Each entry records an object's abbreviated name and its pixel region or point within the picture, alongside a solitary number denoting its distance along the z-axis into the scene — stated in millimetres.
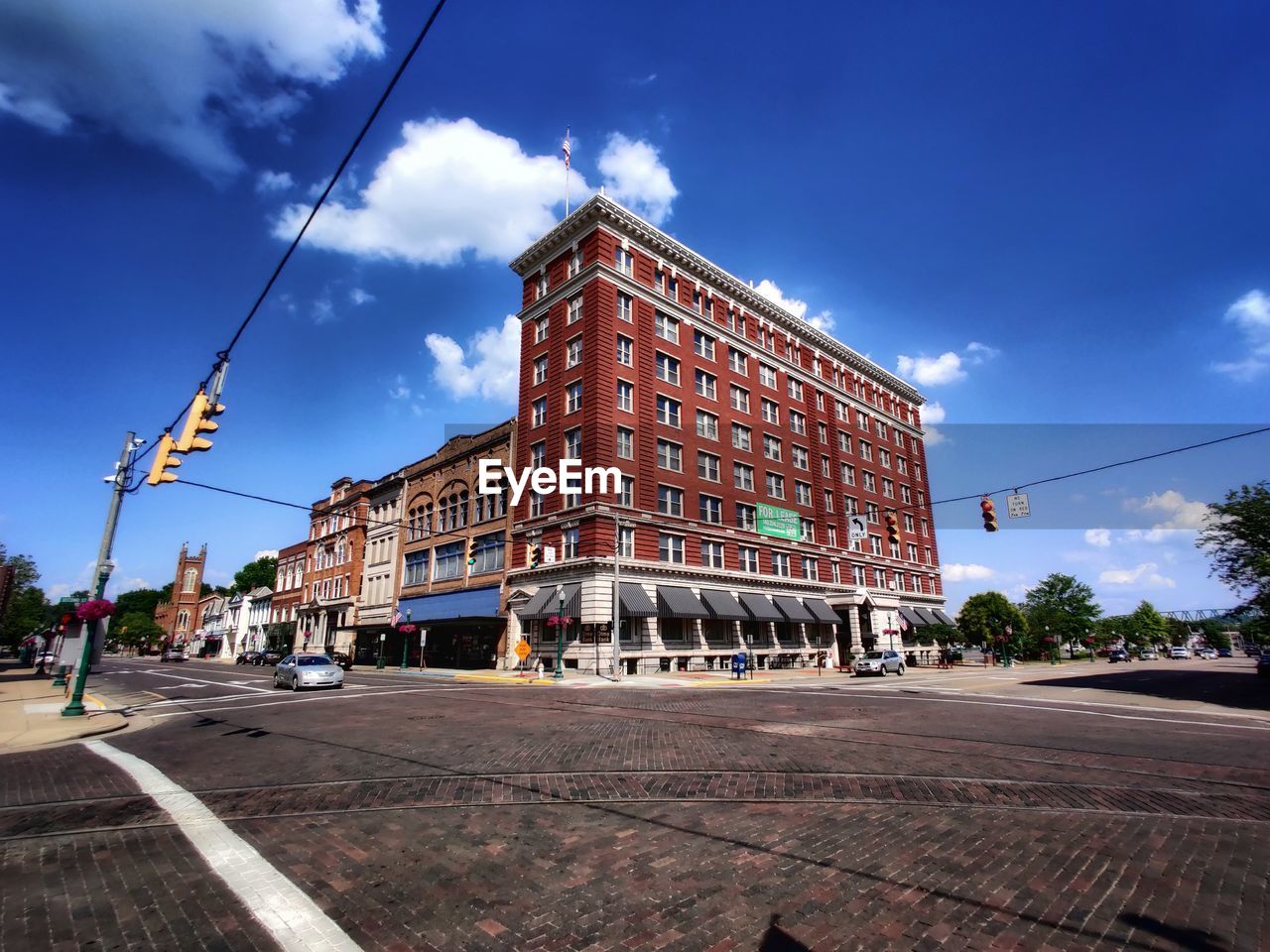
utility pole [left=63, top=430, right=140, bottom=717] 15391
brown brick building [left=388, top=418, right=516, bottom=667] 41406
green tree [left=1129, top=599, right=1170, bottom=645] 111444
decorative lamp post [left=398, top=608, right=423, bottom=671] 43469
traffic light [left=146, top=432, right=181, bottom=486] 11180
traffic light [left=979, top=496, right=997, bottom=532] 20672
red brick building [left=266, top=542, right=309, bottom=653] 67562
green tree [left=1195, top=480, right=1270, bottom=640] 28172
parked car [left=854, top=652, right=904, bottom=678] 37656
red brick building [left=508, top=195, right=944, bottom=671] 35625
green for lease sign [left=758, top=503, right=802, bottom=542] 39625
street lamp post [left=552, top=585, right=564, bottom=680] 30578
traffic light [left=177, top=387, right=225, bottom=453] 10617
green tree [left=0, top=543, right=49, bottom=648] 57125
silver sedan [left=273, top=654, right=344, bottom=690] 23703
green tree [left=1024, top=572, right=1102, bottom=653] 76000
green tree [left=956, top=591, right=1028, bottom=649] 61938
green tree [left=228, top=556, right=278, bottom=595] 113188
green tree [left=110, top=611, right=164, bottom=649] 106875
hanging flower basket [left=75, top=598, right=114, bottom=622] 15836
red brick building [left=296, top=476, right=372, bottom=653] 57000
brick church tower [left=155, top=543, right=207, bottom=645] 109500
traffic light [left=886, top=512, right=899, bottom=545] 23266
